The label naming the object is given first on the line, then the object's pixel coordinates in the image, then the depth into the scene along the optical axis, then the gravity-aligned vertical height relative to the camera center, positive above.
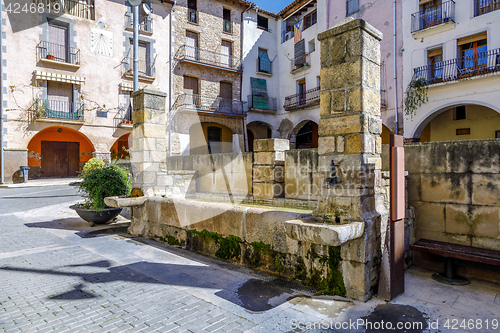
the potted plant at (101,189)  6.58 -0.43
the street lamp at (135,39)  8.81 +3.88
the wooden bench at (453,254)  3.23 -0.95
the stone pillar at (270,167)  6.49 -0.02
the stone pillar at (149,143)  6.21 +0.51
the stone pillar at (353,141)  3.19 +0.26
